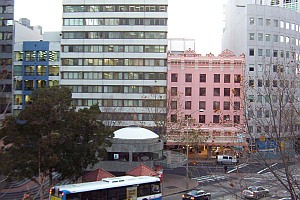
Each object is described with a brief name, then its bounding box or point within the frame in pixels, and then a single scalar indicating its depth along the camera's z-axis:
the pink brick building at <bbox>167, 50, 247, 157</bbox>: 59.28
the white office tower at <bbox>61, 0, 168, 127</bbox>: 61.09
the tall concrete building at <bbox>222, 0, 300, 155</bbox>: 61.78
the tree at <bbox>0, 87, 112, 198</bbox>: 24.97
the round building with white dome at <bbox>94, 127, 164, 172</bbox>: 36.38
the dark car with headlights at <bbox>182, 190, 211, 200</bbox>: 31.12
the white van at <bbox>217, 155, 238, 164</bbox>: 52.72
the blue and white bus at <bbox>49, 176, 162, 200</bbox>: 22.80
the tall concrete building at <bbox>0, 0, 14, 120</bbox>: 49.03
